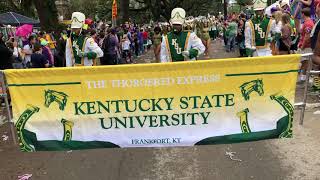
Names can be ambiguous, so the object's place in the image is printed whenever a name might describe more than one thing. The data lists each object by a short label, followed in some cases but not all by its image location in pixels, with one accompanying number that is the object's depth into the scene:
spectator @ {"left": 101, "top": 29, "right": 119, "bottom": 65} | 10.10
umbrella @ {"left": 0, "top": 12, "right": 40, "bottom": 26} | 14.61
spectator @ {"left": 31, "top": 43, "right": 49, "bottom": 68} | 7.30
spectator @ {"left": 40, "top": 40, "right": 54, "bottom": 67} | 8.20
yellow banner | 3.13
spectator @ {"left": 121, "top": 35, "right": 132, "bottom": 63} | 13.67
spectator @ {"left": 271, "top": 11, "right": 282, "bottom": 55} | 6.43
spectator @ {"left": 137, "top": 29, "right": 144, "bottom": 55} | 17.28
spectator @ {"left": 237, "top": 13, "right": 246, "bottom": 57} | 11.33
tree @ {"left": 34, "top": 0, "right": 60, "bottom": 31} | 14.85
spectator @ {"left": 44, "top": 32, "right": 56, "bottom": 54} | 11.47
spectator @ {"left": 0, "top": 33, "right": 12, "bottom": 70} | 6.61
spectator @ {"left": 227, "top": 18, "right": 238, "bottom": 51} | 14.41
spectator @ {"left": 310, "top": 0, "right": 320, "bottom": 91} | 5.37
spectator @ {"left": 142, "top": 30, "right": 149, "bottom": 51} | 18.58
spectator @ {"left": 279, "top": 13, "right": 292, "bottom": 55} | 6.97
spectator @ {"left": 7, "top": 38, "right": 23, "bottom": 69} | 8.61
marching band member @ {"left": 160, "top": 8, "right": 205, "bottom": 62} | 4.65
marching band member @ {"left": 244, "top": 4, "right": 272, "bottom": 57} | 6.36
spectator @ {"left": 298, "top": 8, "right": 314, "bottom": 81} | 6.37
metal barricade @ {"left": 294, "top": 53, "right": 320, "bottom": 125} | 3.19
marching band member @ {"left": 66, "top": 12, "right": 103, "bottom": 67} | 5.61
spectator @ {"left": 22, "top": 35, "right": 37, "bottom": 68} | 9.05
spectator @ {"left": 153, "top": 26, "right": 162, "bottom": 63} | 10.15
